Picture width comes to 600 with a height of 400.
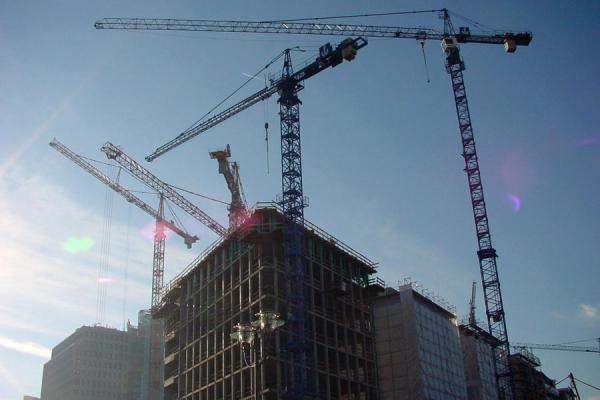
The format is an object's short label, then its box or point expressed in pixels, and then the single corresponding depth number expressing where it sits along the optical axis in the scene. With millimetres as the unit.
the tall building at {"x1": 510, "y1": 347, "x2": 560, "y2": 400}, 121456
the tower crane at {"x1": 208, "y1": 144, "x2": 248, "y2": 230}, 118344
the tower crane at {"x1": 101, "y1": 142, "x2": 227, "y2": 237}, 122438
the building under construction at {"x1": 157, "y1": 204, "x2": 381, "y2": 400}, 79688
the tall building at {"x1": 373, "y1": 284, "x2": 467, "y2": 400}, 88750
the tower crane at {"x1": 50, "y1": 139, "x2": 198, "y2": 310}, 127000
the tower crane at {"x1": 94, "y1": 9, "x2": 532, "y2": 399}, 95875
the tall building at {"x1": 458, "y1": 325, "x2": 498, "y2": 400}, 108312
